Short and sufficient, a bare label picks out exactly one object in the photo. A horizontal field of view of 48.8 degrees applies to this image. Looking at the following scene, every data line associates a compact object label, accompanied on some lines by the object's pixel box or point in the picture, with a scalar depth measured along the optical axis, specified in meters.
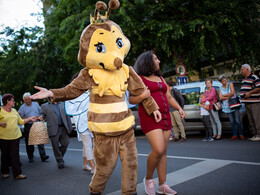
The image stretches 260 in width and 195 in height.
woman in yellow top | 6.18
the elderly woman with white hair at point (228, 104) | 8.55
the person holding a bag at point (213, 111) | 9.08
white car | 9.80
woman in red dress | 3.82
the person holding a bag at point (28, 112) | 8.64
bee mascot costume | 3.38
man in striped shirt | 8.05
